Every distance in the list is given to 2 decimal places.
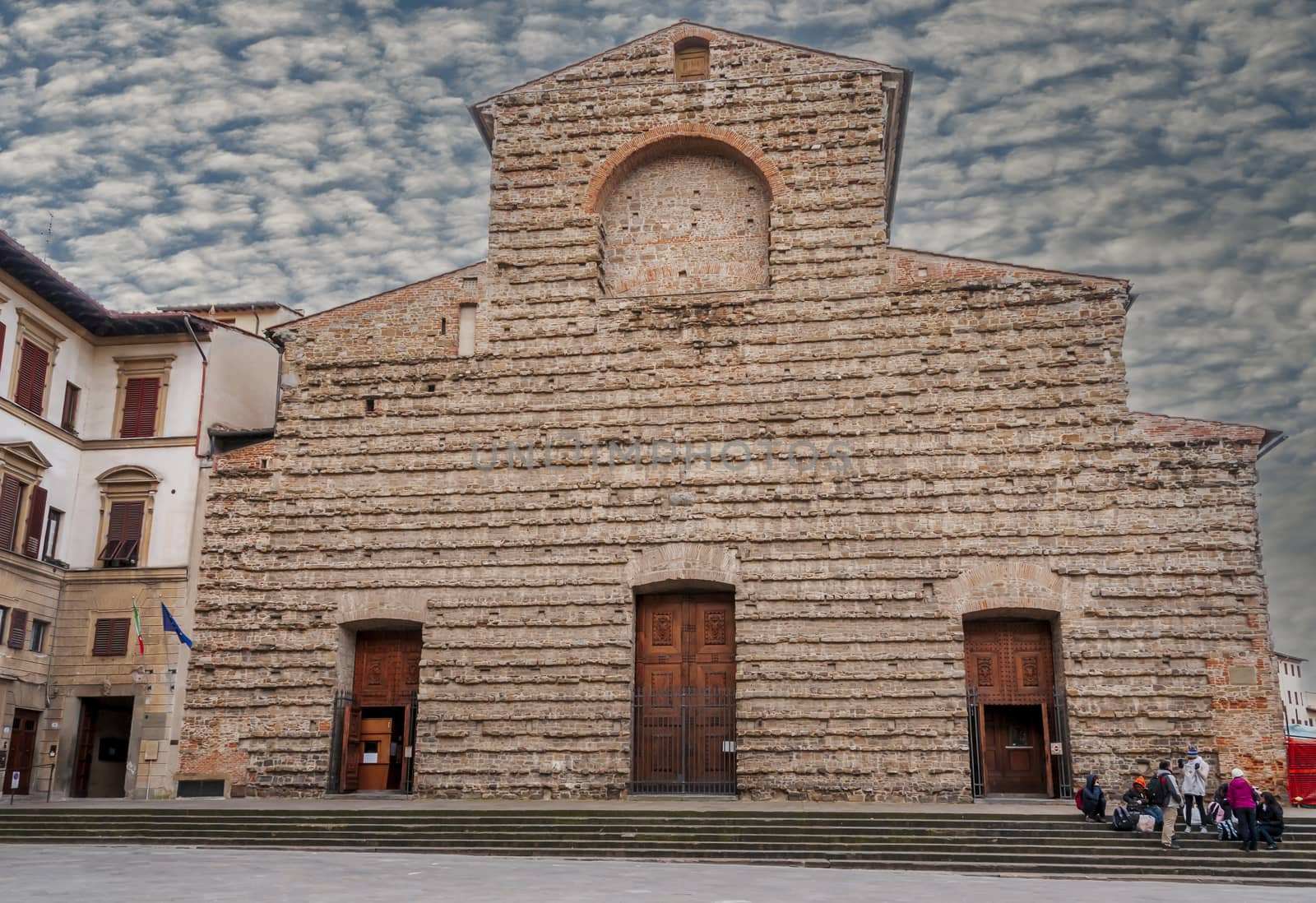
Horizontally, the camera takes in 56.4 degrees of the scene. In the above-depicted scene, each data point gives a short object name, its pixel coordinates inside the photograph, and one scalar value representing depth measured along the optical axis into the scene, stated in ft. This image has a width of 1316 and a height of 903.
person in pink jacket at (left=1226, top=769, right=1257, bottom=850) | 44.78
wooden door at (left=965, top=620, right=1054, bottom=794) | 57.93
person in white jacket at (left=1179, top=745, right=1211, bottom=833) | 48.03
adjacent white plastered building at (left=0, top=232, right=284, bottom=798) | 64.59
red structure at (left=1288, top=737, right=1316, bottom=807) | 58.13
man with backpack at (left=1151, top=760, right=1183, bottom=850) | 45.62
